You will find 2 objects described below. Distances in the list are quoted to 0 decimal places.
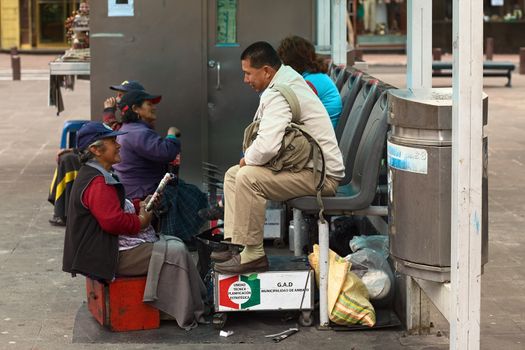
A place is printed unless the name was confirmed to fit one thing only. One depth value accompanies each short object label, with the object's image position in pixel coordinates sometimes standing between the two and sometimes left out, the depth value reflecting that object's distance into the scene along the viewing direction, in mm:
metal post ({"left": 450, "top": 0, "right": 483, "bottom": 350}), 9531
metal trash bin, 10352
